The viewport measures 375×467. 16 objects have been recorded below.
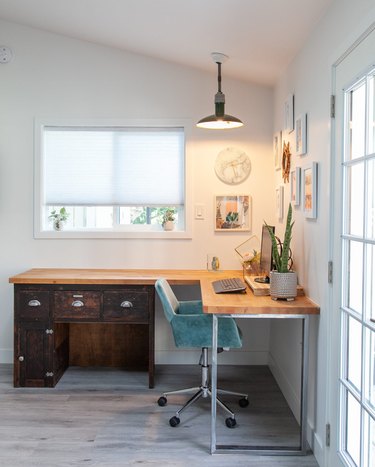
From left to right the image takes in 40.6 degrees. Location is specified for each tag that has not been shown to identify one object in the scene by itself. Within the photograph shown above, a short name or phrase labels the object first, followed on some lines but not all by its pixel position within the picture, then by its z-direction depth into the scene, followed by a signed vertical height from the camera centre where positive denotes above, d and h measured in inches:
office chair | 125.3 -27.7
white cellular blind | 173.0 +17.5
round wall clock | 172.7 +18.9
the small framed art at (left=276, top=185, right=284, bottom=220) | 152.8 +5.8
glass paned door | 81.5 -10.0
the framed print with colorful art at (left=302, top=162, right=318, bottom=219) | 111.0 +7.3
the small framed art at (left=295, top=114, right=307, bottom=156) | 121.6 +21.3
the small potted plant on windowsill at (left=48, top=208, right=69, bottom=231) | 173.6 +0.4
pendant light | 143.6 +28.7
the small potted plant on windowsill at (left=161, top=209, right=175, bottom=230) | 173.3 +0.0
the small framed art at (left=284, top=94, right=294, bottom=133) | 136.9 +29.7
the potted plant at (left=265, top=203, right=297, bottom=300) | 115.2 -13.0
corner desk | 150.8 -26.6
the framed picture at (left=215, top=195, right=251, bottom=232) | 173.0 +2.6
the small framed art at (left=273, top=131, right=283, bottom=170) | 156.1 +23.2
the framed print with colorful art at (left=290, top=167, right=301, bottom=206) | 128.0 +9.1
